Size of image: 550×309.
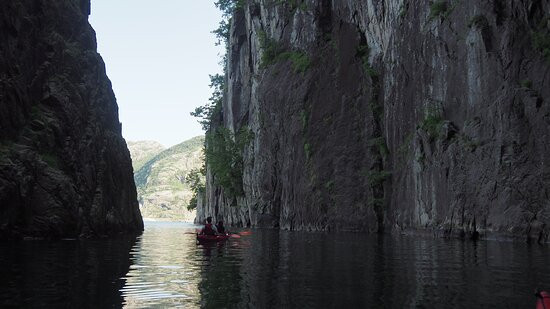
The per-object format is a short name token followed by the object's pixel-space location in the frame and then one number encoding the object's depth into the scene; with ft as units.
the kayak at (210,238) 85.82
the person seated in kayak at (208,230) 87.76
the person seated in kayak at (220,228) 93.39
